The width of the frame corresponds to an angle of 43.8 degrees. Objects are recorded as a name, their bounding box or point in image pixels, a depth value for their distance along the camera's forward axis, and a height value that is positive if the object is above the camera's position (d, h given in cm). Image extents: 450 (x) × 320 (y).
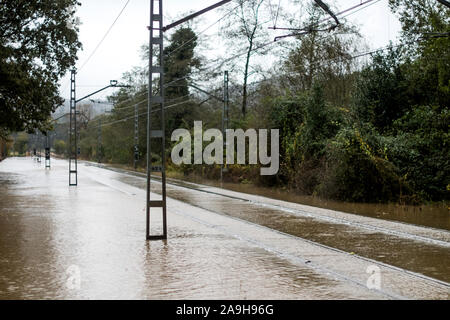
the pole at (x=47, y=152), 6069 +42
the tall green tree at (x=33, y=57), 3095 +593
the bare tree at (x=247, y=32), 4288 +962
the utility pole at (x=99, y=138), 8064 +266
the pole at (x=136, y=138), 5272 +179
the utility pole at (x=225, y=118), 3347 +237
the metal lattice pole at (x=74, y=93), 2927 +329
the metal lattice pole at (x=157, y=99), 1148 +120
